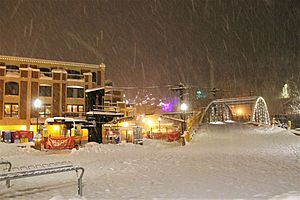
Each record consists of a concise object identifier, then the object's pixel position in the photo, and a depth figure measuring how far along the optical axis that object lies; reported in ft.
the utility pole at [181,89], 128.69
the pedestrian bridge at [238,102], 161.72
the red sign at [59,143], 80.79
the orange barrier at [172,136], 122.57
